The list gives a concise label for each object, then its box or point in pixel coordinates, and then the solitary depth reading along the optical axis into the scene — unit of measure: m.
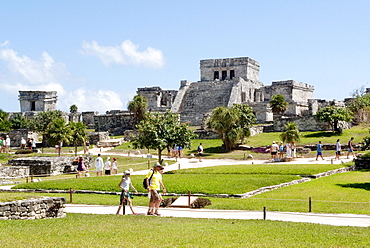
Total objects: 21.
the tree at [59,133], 37.25
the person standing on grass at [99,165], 26.52
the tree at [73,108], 82.12
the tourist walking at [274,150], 30.31
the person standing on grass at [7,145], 42.10
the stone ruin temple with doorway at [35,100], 69.31
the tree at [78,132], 38.97
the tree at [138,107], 51.28
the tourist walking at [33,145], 41.99
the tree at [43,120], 48.12
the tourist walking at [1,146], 40.78
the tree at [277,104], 52.19
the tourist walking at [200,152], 32.69
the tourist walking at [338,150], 28.47
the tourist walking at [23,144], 44.00
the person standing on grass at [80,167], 26.75
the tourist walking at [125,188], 14.93
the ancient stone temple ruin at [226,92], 57.59
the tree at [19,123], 56.69
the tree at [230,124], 36.28
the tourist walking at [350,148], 28.75
